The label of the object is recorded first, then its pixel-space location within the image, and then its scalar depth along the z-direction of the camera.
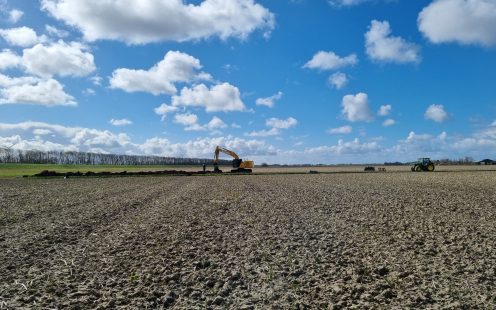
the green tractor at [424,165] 67.06
